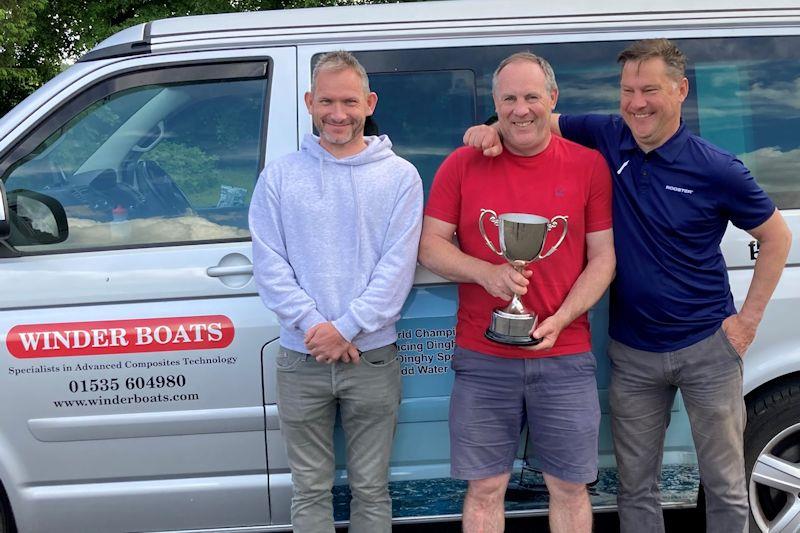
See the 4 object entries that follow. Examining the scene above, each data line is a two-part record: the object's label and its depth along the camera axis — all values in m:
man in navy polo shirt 2.47
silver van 2.73
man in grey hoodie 2.44
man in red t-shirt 2.45
